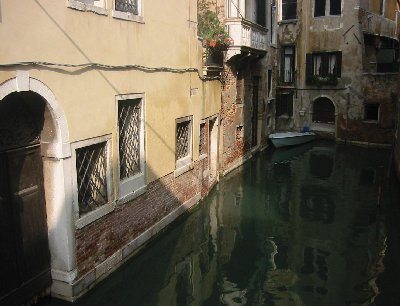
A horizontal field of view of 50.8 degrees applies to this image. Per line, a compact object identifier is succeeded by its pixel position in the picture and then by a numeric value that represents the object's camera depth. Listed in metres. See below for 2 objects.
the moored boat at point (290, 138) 17.84
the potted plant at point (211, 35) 10.28
